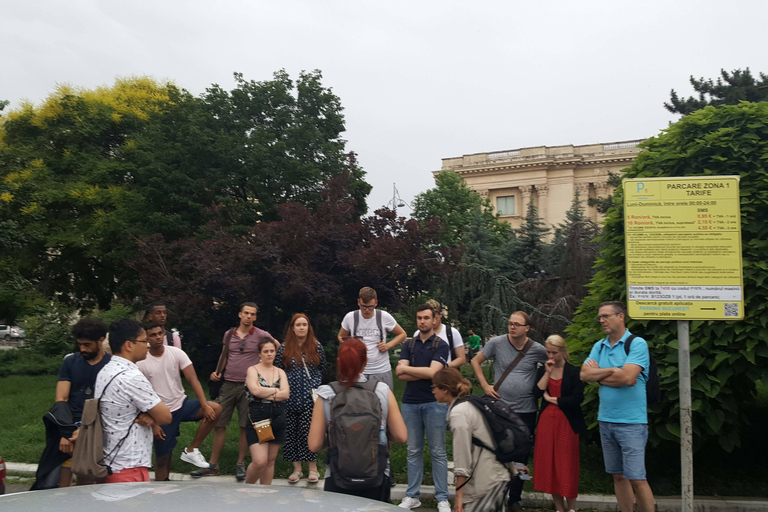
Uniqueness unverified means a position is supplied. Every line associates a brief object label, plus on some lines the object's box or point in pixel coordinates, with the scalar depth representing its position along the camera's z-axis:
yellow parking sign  5.25
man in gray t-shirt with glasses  6.38
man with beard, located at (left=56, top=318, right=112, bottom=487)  4.84
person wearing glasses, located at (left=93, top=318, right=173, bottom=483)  4.17
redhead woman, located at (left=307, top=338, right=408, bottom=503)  4.31
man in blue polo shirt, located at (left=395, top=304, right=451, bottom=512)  6.52
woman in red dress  6.02
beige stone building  60.81
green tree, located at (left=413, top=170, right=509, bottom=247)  39.72
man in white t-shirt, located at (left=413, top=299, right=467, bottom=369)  6.73
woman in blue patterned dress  6.88
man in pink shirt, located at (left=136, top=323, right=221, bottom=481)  6.42
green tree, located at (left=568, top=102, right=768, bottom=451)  6.28
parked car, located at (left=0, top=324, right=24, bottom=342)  58.57
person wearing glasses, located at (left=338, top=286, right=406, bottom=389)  7.24
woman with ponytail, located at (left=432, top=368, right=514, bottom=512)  4.24
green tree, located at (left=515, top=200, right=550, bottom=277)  20.33
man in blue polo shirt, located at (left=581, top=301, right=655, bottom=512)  5.28
